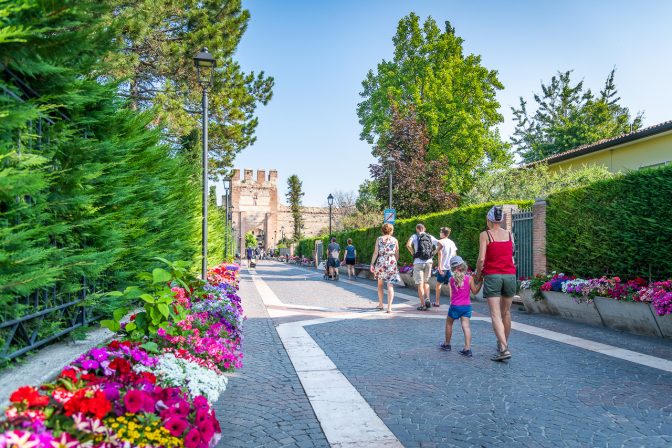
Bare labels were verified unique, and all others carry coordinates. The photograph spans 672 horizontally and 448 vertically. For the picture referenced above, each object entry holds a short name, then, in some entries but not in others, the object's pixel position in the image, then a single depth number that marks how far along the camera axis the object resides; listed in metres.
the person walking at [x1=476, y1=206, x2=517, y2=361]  6.21
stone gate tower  72.38
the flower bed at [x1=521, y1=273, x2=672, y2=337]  7.42
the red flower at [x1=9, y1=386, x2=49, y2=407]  2.24
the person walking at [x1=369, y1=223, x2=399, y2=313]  10.33
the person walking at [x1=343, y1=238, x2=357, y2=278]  22.12
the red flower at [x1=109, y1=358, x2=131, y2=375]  2.94
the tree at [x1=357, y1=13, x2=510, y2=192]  31.56
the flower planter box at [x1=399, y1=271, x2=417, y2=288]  16.74
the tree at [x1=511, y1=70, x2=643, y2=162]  39.59
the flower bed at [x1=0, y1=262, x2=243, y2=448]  2.18
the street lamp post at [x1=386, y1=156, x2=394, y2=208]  22.00
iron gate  12.42
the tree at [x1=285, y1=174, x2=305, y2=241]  89.06
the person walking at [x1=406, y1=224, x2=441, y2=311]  11.07
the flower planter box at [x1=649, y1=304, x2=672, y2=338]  7.35
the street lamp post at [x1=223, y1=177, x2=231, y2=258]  25.84
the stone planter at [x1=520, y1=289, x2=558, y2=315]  10.16
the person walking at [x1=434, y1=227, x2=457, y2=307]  10.97
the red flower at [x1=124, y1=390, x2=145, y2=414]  2.38
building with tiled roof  19.20
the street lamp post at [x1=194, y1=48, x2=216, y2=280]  9.12
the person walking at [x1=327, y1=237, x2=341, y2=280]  20.88
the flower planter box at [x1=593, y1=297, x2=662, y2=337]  7.70
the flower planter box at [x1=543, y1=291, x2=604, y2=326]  8.86
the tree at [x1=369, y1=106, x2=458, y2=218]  27.81
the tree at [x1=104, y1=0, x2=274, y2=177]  14.09
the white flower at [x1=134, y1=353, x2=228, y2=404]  3.26
